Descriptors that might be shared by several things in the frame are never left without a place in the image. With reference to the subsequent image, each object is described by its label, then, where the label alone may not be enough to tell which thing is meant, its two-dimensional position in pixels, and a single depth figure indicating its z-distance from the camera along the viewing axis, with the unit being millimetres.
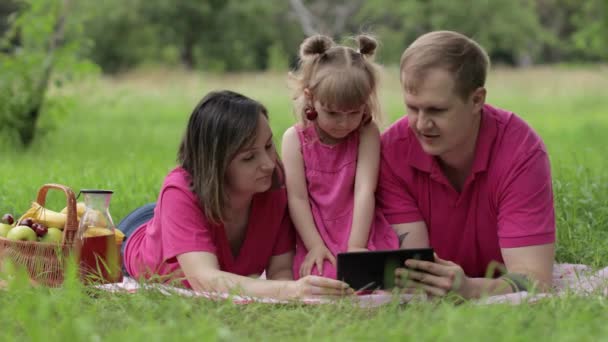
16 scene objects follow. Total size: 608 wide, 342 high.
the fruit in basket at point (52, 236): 4566
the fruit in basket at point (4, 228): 4695
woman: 4098
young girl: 4484
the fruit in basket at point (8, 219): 4805
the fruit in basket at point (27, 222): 4562
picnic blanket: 3887
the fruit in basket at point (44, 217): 4691
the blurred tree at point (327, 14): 48750
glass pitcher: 4438
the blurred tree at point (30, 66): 9688
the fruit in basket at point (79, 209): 4855
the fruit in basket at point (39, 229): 4559
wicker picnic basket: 4395
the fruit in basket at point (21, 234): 4491
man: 4129
